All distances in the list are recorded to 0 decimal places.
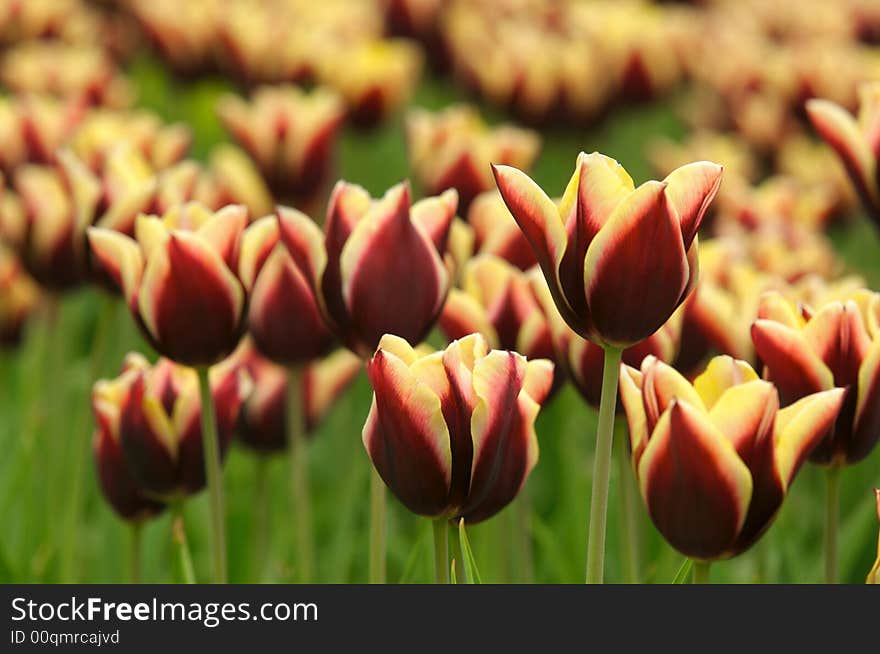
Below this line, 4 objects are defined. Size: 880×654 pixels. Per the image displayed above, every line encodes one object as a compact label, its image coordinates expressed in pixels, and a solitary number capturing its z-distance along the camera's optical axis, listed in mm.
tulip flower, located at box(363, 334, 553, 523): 1267
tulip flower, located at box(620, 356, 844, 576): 1255
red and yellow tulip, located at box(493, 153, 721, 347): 1260
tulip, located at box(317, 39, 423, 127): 3229
